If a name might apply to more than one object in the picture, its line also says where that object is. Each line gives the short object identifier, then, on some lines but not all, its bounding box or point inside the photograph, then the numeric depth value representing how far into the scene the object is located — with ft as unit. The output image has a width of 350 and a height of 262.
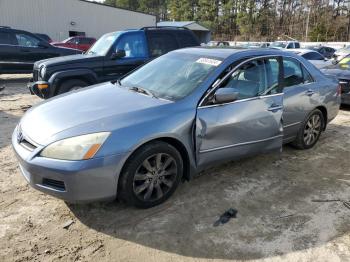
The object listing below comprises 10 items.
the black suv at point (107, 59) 23.54
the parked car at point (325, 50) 82.64
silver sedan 9.87
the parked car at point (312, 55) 51.97
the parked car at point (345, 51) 65.99
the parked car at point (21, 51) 38.01
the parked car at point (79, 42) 71.46
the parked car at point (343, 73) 26.63
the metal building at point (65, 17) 85.30
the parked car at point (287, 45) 81.30
